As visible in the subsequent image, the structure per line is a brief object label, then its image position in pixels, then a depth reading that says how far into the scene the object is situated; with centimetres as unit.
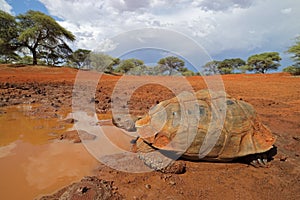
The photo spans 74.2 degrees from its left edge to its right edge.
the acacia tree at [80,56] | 3266
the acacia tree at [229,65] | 3403
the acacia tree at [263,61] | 3071
